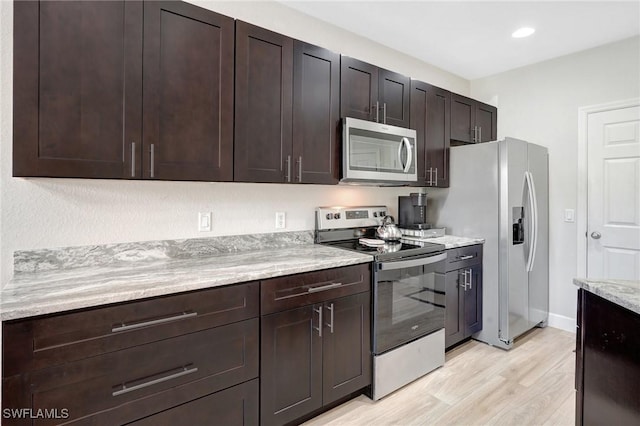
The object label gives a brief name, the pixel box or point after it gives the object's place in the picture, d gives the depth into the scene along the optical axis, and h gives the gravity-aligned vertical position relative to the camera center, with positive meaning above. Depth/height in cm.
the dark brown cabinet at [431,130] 291 +75
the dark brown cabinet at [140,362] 115 -60
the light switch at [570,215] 326 -1
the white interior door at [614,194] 291 +18
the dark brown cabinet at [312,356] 172 -82
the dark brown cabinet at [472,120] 329 +97
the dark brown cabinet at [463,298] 274 -73
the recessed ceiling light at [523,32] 279 +154
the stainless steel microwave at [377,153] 237 +45
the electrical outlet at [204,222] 213 -7
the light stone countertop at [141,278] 120 -31
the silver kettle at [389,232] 284 -17
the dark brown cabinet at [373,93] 241 +92
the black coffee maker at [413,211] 303 +1
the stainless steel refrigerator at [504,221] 288 -7
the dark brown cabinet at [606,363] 115 -57
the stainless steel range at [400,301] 216 -62
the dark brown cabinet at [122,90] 137 +56
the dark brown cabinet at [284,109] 194 +65
